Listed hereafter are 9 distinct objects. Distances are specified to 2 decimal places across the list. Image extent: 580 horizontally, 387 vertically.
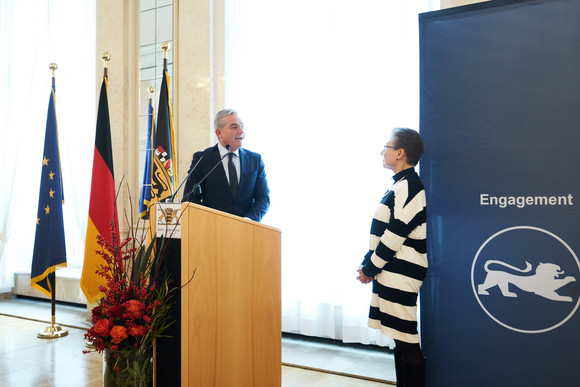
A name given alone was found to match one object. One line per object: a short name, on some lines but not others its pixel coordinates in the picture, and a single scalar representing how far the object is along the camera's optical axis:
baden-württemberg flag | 3.85
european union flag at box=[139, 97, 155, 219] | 4.05
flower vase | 1.46
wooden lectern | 1.56
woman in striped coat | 2.15
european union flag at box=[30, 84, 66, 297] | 4.07
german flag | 3.79
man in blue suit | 2.84
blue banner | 2.09
